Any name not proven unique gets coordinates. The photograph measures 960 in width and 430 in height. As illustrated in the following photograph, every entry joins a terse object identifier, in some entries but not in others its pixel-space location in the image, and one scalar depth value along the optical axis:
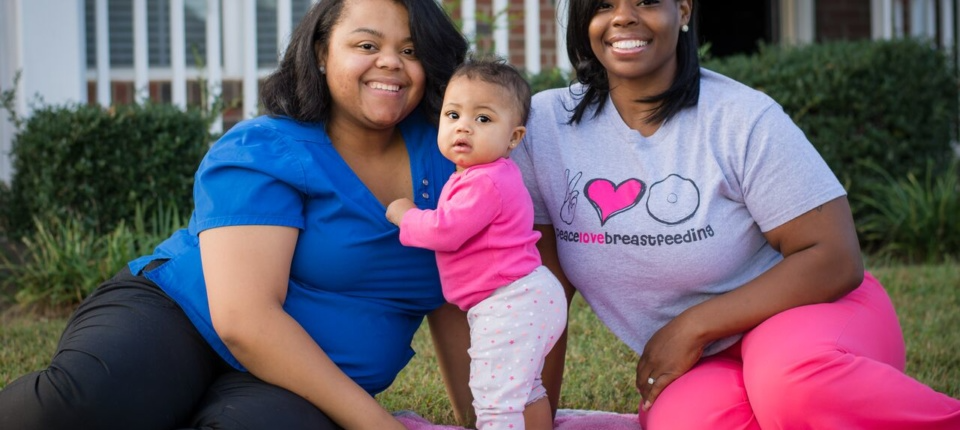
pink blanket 3.11
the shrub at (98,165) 5.31
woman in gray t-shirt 2.64
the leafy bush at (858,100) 6.31
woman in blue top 2.46
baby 2.61
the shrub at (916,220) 6.16
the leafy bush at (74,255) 4.98
